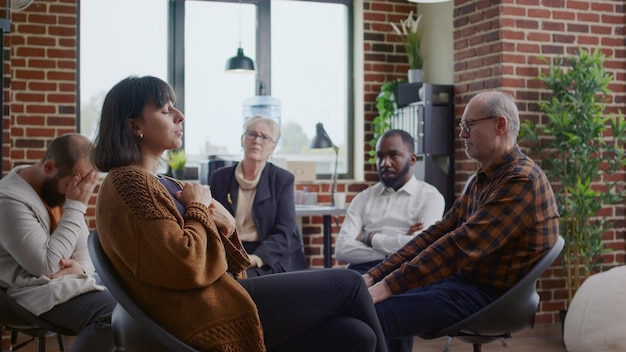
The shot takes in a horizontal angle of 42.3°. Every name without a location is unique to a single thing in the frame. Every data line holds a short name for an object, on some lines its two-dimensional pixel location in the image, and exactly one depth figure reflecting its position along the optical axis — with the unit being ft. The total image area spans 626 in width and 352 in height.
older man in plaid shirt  8.64
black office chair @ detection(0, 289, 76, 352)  9.41
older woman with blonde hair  12.28
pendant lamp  19.42
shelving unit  18.53
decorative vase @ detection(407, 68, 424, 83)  19.94
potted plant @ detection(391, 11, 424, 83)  20.31
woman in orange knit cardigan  6.59
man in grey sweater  9.41
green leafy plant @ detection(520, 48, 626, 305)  16.05
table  16.98
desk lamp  19.56
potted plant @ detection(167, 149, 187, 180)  19.11
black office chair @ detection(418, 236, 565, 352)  8.56
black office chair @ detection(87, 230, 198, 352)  6.63
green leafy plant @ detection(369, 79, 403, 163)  20.42
